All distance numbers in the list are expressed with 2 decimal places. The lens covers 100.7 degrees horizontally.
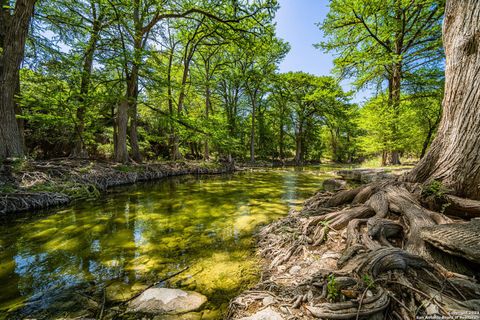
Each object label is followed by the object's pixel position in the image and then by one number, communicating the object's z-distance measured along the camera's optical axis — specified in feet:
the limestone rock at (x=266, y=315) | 4.73
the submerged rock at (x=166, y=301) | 6.15
